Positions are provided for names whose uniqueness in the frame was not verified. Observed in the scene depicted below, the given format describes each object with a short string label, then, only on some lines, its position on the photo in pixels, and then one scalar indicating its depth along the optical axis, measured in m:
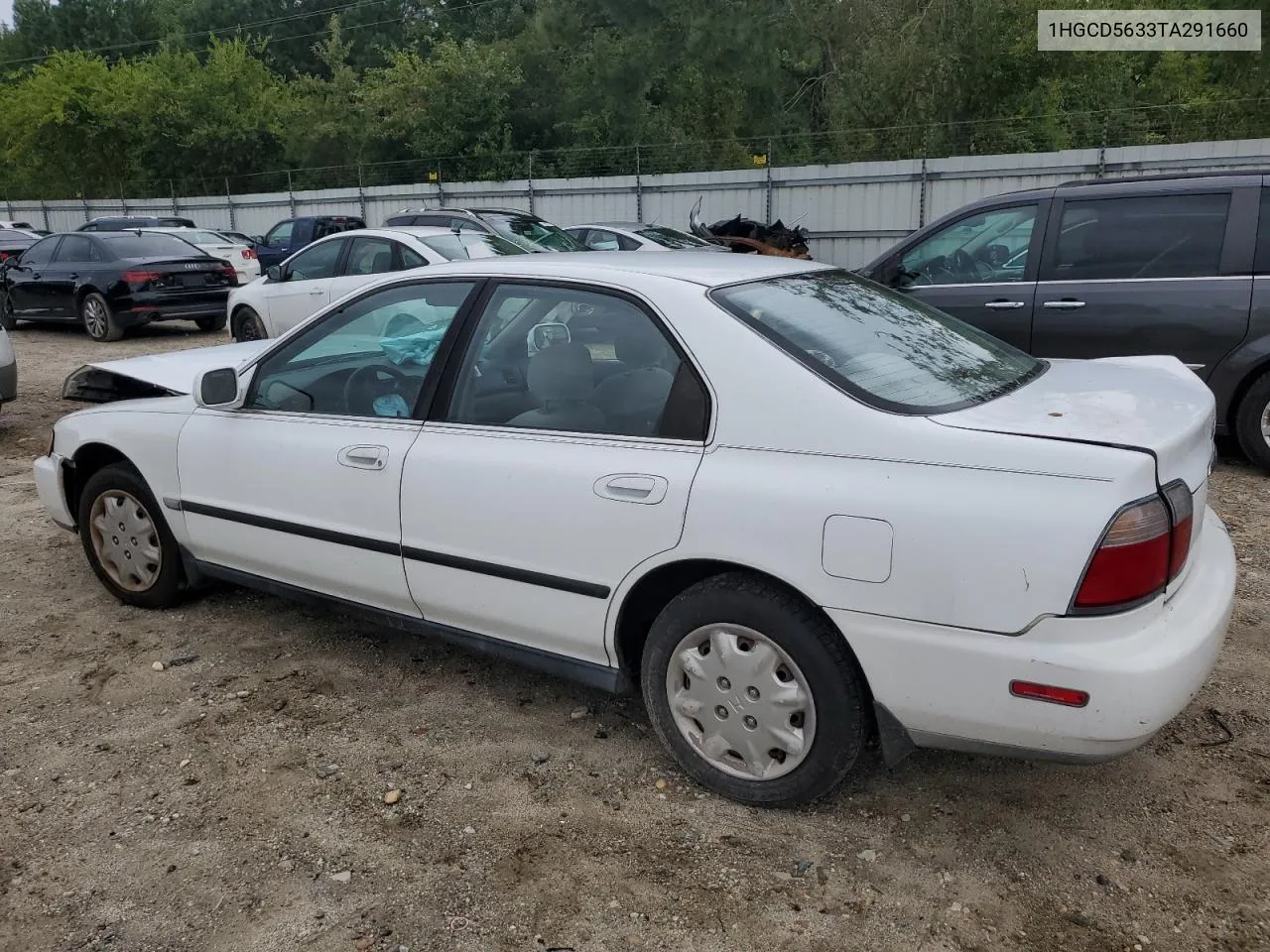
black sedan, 13.12
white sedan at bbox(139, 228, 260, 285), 16.67
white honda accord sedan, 2.41
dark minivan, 6.00
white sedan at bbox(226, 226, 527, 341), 9.98
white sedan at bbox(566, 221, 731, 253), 14.92
